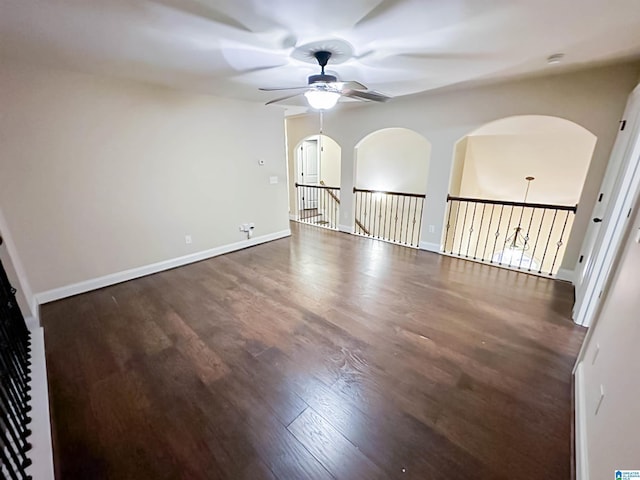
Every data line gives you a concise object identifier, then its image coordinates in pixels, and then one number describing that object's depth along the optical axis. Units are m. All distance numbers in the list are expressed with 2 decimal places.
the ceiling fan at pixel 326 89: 2.22
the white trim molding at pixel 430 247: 4.65
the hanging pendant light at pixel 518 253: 7.20
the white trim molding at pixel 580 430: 1.36
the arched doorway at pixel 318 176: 7.88
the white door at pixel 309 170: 8.05
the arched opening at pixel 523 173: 4.35
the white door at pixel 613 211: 2.23
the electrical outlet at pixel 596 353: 1.69
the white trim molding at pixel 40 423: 1.36
